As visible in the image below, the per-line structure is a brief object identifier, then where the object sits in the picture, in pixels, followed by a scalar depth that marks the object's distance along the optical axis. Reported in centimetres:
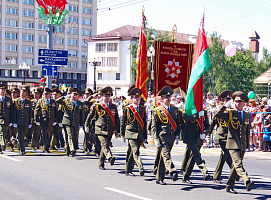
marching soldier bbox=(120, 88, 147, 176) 1074
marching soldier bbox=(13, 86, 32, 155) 1438
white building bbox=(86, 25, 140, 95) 8431
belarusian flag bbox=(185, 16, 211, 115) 998
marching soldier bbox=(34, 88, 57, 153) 1490
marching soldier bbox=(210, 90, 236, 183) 923
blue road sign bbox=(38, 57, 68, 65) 2184
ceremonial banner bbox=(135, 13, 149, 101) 1367
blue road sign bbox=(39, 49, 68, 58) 2172
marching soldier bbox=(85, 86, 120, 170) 1170
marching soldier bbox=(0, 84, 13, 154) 1451
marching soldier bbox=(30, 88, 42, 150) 1567
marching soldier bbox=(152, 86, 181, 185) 962
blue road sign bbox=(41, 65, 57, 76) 2186
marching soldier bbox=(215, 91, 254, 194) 883
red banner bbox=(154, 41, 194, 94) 1353
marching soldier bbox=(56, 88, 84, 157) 1374
